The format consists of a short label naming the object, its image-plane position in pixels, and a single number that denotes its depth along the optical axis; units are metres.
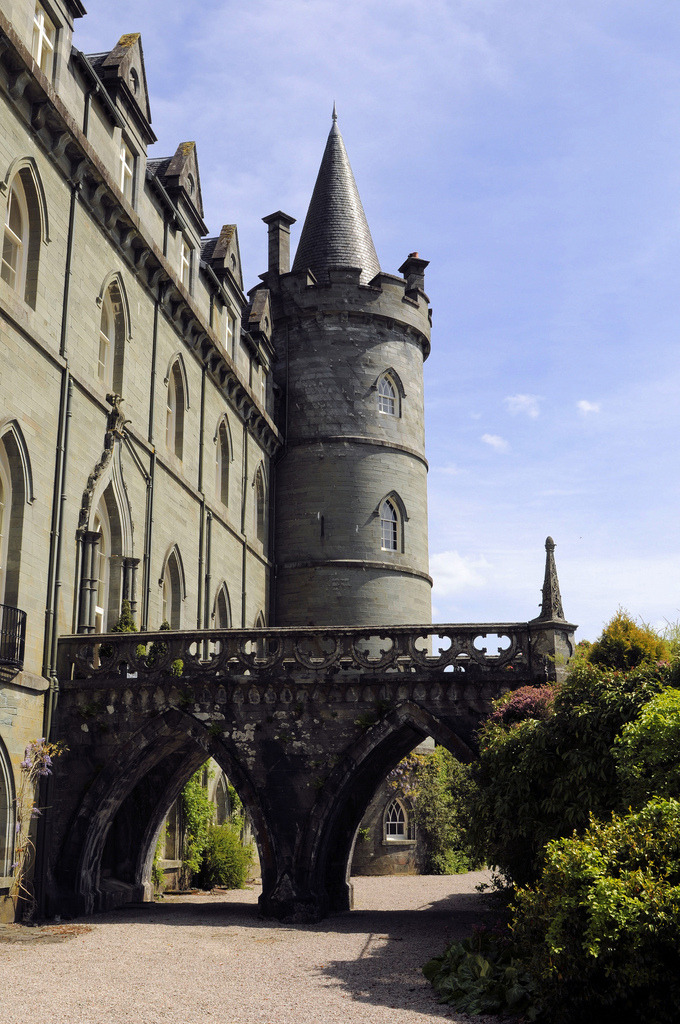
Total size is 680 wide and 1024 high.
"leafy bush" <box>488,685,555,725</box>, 16.14
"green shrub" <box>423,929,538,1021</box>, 10.46
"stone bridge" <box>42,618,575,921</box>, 18.03
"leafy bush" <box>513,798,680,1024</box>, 9.34
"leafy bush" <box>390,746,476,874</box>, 33.00
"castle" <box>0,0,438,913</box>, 17.66
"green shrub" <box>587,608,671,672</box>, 14.83
